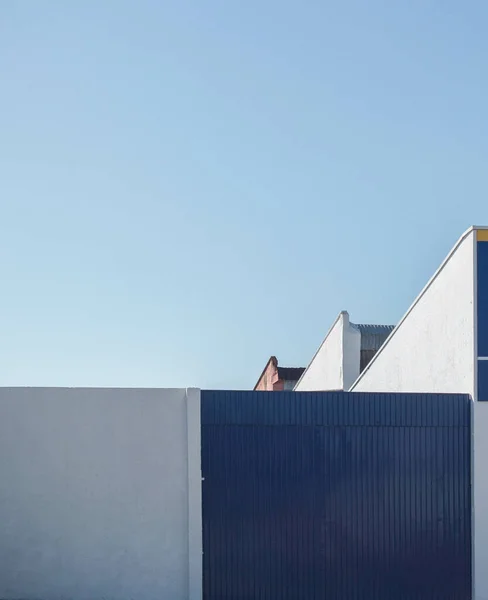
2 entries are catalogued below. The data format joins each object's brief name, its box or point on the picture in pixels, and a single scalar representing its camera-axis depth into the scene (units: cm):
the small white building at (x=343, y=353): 1962
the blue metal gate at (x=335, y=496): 995
